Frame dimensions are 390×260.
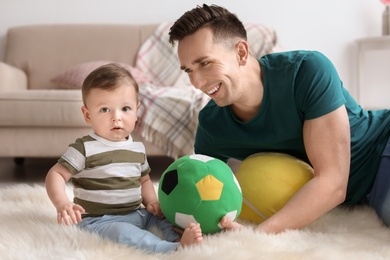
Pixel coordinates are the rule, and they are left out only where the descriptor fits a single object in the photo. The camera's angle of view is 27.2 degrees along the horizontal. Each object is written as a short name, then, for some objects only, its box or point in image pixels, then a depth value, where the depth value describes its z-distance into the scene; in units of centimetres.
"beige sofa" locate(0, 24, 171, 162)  466
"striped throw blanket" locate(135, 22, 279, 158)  347
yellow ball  217
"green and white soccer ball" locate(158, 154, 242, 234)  202
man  212
